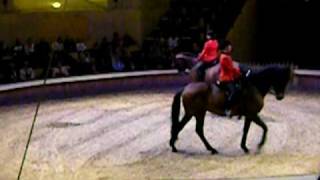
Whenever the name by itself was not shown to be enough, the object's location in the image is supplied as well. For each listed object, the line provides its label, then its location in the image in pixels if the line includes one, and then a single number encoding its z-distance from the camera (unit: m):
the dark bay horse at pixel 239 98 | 10.38
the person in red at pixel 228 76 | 10.45
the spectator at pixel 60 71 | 18.34
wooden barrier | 15.97
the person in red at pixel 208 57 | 11.85
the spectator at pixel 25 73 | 18.17
